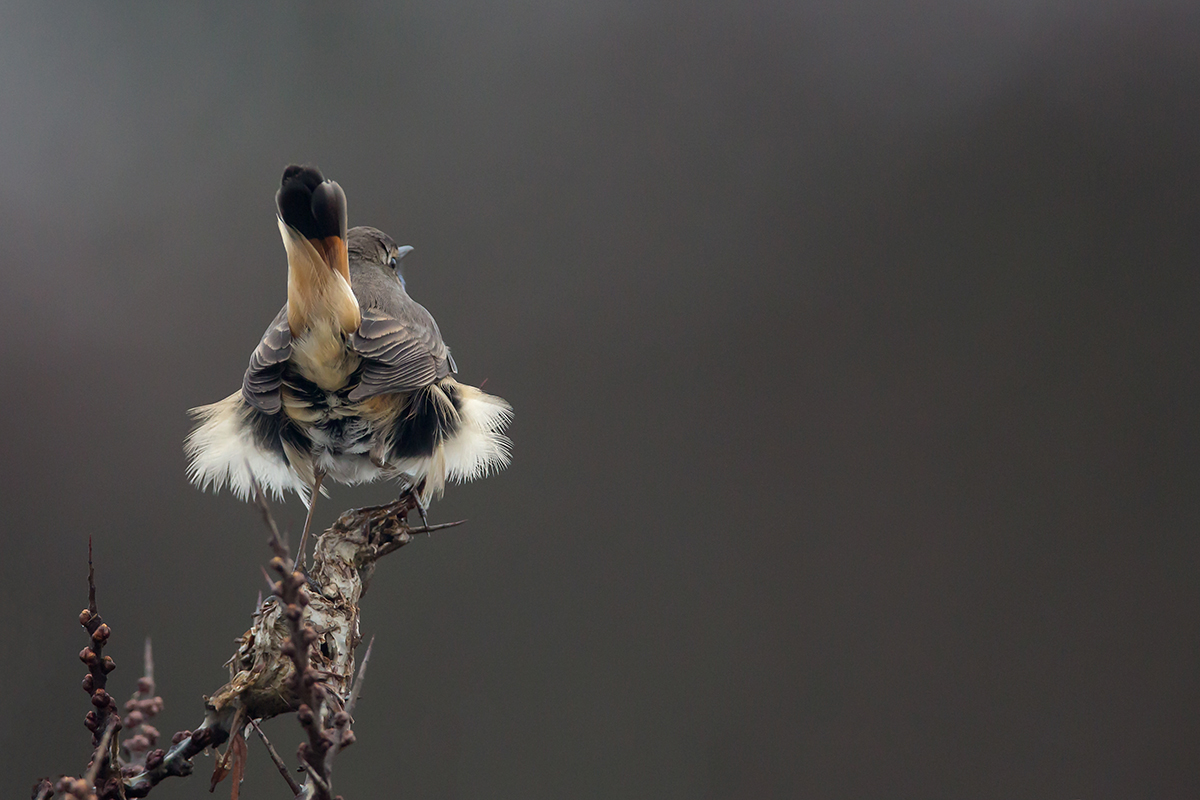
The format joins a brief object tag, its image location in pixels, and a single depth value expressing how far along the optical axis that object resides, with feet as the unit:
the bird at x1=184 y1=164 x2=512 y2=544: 16.82
